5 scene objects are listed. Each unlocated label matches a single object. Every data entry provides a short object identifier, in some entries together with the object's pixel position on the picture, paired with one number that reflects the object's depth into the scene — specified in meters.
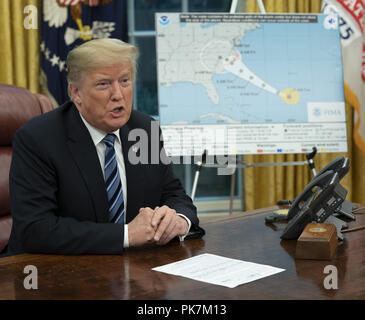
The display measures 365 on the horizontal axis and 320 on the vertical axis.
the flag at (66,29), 3.51
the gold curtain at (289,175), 3.79
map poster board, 3.13
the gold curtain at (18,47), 3.44
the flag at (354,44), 3.37
